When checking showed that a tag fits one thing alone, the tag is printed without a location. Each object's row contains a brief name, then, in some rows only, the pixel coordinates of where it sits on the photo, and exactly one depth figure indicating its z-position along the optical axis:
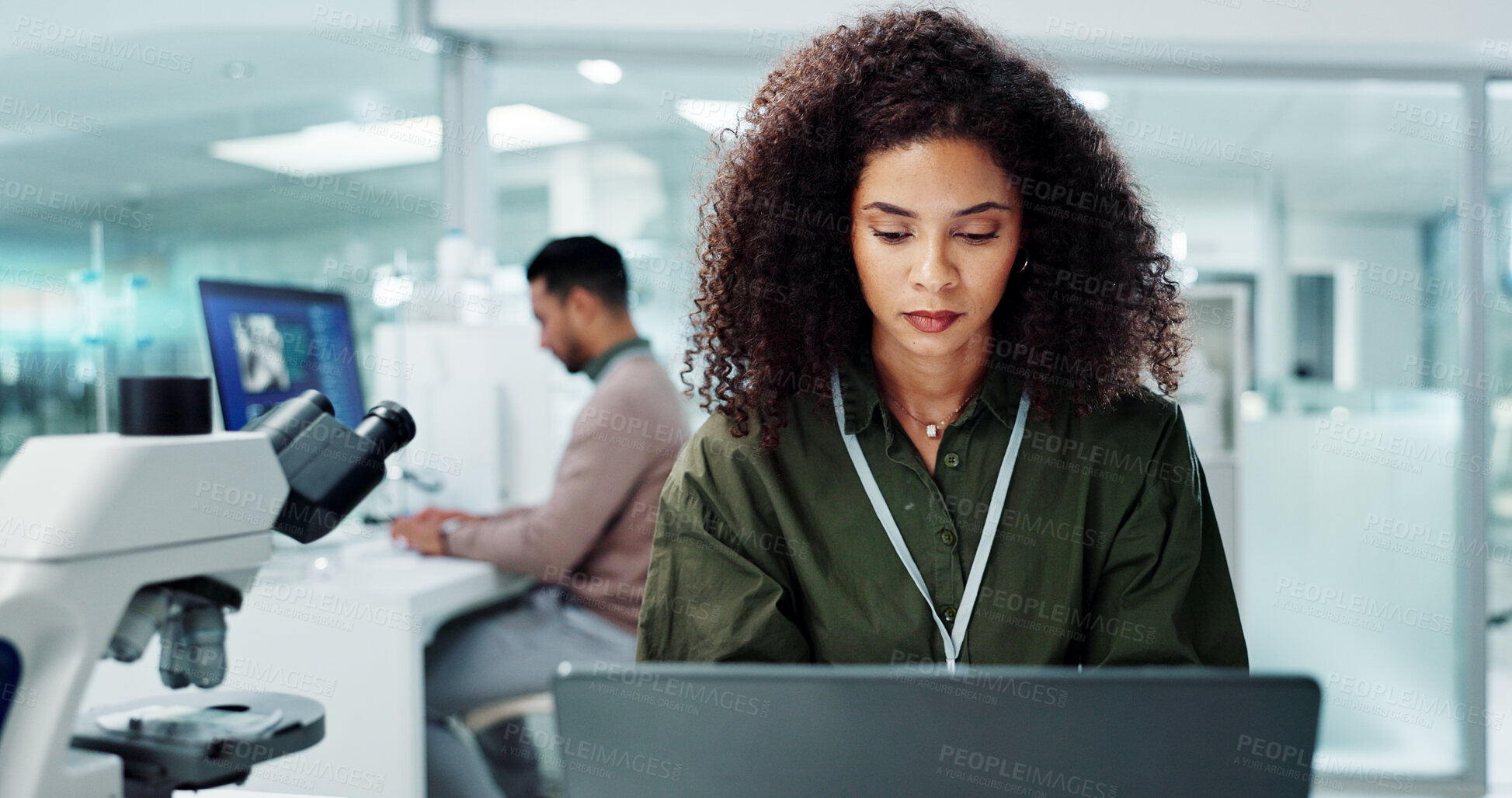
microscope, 0.67
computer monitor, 1.99
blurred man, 2.16
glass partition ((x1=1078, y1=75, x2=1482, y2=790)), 3.00
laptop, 0.55
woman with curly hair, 1.07
